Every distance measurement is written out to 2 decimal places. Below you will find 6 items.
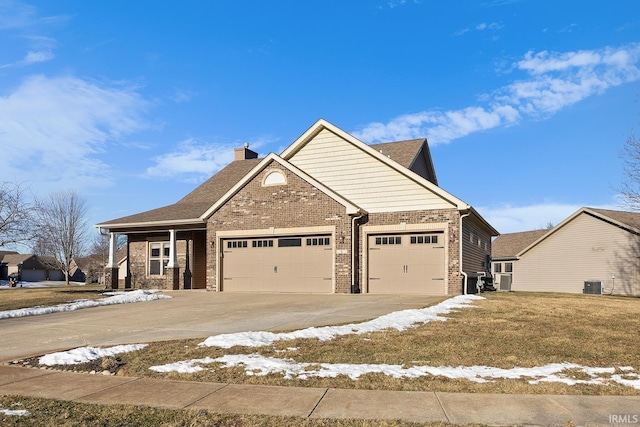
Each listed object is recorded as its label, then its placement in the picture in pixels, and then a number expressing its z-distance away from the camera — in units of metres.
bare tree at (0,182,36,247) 28.52
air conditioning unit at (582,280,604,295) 29.98
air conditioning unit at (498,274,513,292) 35.75
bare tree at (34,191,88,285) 50.21
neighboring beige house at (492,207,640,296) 29.11
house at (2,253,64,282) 76.44
